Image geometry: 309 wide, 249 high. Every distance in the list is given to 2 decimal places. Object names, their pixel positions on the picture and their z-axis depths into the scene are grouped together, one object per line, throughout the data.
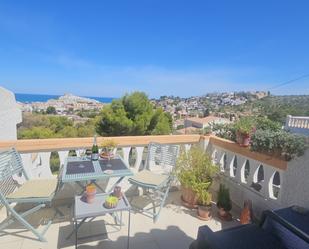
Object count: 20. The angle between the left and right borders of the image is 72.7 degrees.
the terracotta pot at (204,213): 2.77
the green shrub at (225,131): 3.26
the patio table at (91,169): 2.20
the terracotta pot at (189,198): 3.02
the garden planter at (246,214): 2.57
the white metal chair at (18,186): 2.14
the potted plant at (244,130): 2.78
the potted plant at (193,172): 2.92
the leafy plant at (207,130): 3.67
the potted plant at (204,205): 2.77
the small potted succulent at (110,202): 2.03
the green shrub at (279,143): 2.11
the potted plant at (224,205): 2.78
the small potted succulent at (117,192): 2.22
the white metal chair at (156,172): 2.75
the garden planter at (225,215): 2.77
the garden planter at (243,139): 2.83
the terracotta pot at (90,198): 2.12
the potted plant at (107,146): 2.84
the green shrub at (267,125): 2.78
